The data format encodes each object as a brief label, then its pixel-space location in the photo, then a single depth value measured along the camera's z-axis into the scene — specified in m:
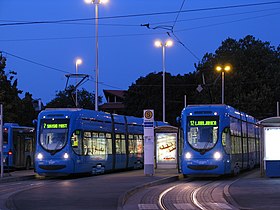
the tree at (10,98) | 53.09
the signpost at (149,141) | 30.28
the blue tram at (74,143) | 29.39
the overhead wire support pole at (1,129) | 28.51
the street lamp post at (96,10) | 41.00
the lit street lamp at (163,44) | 52.75
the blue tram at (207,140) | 28.17
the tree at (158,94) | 84.31
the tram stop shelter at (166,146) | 37.44
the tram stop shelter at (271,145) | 27.62
